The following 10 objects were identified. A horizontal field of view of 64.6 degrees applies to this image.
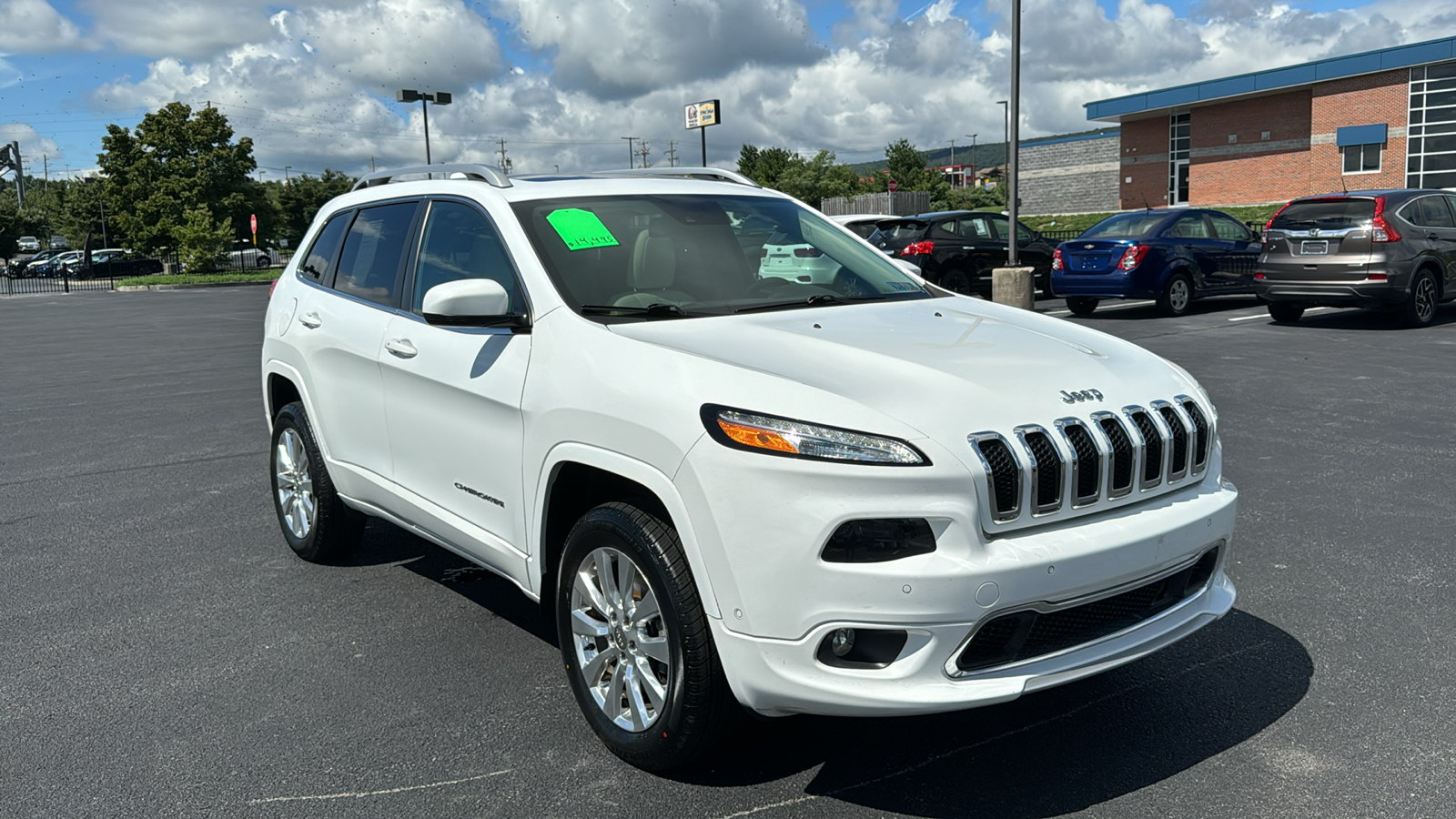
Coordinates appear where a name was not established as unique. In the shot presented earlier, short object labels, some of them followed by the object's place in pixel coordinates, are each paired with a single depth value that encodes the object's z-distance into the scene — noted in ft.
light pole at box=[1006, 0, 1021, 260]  55.31
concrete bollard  53.31
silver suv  44.37
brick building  140.46
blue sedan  52.11
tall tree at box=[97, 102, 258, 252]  183.93
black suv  59.31
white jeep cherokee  9.11
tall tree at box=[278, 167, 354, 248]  282.15
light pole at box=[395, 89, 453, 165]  131.84
